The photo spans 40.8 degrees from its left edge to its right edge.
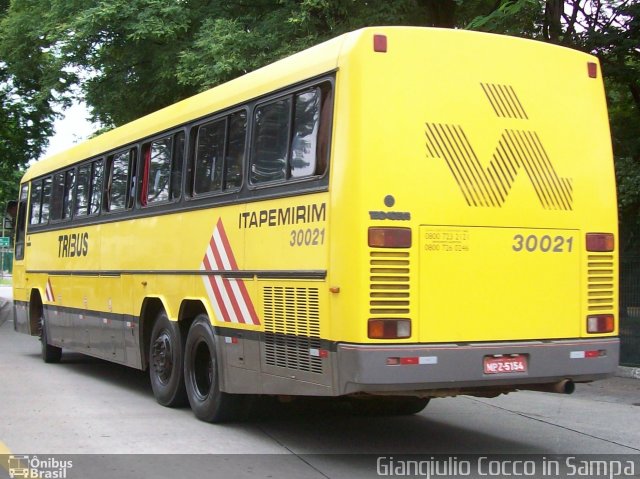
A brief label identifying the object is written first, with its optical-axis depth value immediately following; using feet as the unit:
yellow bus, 21.53
